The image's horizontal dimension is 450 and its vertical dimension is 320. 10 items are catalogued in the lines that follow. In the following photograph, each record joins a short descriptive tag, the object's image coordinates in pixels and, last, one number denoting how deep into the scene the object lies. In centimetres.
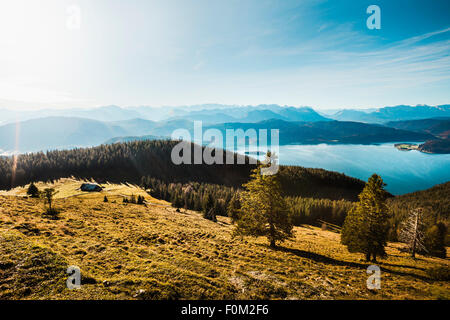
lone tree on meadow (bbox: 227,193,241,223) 5478
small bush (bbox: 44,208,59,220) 2608
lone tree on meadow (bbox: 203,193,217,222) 5928
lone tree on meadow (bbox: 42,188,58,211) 2980
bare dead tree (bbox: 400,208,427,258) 3081
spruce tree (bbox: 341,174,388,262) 2231
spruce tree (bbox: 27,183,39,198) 6215
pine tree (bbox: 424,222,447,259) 4613
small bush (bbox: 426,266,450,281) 1861
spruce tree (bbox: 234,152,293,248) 2431
